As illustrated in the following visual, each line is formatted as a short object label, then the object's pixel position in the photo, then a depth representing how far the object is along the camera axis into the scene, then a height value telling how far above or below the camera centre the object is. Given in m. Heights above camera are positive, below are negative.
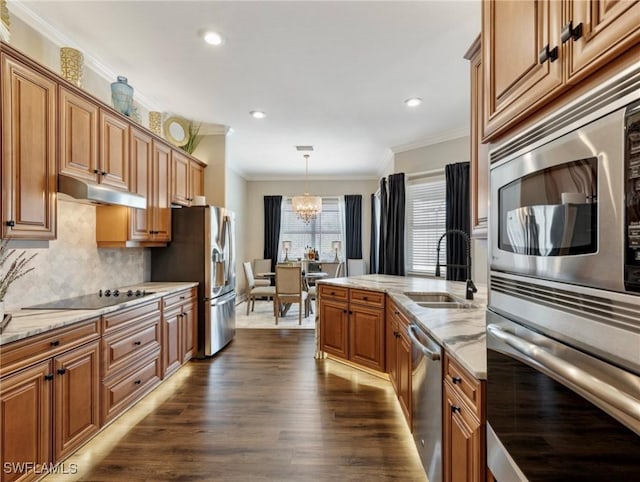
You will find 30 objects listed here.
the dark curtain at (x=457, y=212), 4.16 +0.37
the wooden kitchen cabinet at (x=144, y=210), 2.95 +0.29
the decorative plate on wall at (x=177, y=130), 3.91 +1.34
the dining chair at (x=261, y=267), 7.60 -0.59
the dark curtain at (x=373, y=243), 6.79 -0.04
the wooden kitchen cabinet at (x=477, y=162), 1.75 +0.44
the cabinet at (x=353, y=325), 3.13 -0.85
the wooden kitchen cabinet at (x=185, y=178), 3.75 +0.76
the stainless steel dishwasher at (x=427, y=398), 1.58 -0.84
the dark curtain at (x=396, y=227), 4.95 +0.22
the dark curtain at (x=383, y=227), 5.29 +0.23
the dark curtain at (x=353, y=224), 7.77 +0.40
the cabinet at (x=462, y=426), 1.14 -0.70
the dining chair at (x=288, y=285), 5.38 -0.72
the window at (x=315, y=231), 7.96 +0.24
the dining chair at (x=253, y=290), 5.81 -0.87
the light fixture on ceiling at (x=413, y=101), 3.52 +1.51
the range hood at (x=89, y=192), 2.17 +0.34
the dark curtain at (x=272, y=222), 7.84 +0.45
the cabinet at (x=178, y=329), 3.12 -0.89
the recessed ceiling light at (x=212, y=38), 2.44 +1.52
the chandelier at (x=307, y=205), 6.39 +0.70
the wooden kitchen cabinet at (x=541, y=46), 0.62 +0.45
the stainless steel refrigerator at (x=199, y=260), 3.75 -0.22
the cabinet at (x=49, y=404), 1.59 -0.88
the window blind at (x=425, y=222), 4.65 +0.28
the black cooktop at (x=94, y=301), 2.24 -0.45
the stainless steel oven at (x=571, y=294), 0.56 -0.11
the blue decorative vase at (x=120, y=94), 2.90 +1.29
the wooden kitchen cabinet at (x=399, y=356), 2.23 -0.88
